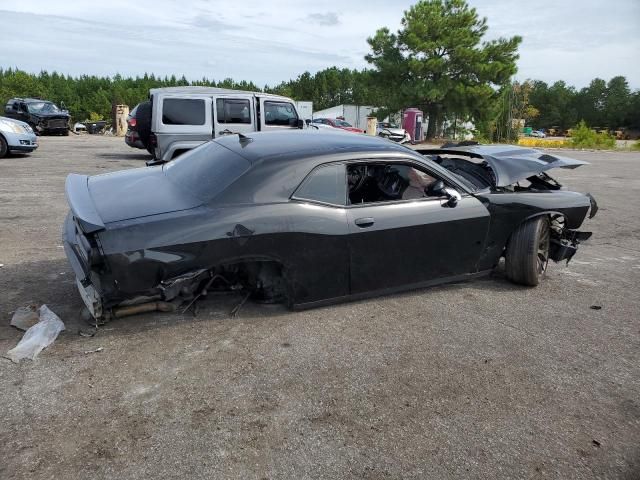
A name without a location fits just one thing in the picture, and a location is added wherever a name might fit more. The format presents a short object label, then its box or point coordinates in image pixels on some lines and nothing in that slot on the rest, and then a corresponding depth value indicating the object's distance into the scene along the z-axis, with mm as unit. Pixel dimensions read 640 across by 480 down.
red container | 34344
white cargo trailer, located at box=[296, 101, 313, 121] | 43266
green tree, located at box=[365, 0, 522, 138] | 35438
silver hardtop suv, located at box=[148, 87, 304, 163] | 10555
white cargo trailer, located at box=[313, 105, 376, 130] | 51594
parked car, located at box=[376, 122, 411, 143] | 25344
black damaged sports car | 3283
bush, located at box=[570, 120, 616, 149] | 30766
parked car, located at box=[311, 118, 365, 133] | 30509
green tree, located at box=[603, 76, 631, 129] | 77188
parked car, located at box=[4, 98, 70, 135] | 23234
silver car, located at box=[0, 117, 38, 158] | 12570
